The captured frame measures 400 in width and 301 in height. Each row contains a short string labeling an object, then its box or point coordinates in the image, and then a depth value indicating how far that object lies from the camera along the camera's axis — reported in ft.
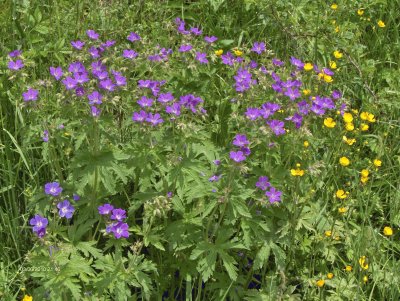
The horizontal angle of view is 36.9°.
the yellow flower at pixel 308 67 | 10.55
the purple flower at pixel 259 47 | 10.74
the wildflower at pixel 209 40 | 9.94
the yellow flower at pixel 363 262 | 9.14
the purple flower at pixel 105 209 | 8.14
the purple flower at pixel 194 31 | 10.24
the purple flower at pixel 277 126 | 8.45
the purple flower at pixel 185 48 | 9.40
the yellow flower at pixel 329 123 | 10.16
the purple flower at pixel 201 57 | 9.46
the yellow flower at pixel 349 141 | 10.43
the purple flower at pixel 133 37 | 10.07
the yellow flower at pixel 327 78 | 10.51
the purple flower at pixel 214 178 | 8.38
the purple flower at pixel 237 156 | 7.96
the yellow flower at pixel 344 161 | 10.28
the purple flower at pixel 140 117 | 8.25
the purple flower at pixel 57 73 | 9.15
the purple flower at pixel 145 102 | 8.52
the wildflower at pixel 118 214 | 8.10
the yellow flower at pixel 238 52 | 10.70
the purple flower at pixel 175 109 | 8.31
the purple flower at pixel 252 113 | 8.52
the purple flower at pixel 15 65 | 8.87
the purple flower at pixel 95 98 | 8.26
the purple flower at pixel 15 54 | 9.26
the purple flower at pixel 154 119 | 8.23
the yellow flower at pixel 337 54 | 12.19
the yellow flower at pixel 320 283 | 9.27
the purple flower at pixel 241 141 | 8.23
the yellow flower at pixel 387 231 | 9.74
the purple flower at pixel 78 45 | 9.56
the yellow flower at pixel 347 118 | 10.67
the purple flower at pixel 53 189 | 8.09
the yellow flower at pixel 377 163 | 10.51
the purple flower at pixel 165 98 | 8.67
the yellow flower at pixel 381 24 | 13.59
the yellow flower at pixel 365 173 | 10.14
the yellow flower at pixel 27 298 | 8.13
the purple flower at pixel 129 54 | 9.44
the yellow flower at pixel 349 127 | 10.38
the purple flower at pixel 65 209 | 8.02
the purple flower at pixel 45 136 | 8.43
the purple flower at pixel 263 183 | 8.47
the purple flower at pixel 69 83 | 8.46
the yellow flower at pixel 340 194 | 9.86
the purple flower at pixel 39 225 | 7.52
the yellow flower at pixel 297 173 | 8.87
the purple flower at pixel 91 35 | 9.89
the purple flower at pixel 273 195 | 8.40
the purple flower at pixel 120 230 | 8.01
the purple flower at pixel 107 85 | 8.50
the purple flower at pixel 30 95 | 8.44
